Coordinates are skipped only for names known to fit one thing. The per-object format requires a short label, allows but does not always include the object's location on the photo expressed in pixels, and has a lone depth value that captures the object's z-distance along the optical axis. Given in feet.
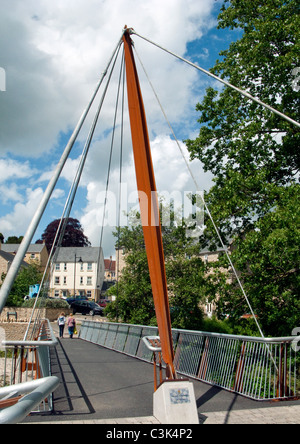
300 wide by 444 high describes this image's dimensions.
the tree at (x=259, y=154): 40.04
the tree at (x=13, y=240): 323.98
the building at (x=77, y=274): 255.29
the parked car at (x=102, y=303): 193.55
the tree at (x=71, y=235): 251.39
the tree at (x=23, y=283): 150.32
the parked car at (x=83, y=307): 160.08
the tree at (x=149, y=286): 72.64
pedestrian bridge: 21.56
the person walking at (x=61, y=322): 88.63
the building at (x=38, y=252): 257.55
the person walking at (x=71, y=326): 89.92
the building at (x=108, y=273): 356.83
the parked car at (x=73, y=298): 176.82
